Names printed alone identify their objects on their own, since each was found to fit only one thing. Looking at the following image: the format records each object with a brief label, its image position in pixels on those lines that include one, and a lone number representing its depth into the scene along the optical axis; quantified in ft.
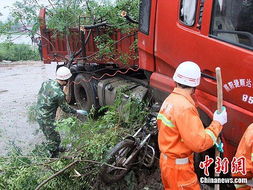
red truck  8.37
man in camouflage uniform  13.51
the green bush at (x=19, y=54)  57.93
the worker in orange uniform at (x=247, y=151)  7.00
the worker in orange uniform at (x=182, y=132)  7.55
